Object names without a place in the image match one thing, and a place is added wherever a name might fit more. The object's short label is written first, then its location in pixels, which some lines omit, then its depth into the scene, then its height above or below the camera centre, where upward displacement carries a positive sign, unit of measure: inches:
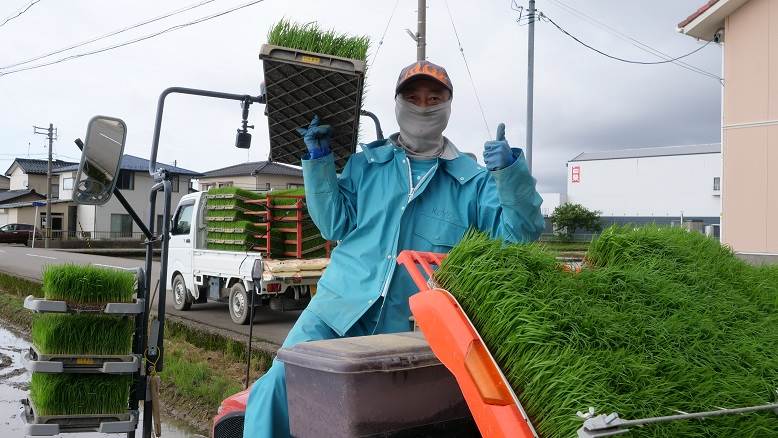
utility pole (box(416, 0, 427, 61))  425.1 +131.6
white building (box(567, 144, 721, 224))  1925.4 +161.7
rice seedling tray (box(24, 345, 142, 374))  123.0 -28.2
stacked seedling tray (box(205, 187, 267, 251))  460.8 +3.8
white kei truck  422.0 -35.1
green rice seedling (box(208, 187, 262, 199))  468.1 +24.0
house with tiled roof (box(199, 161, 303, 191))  1261.7 +113.7
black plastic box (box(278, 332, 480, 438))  65.2 -17.8
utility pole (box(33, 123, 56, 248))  1556.3 +44.2
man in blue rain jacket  95.2 +3.7
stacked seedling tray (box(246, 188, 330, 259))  451.5 -3.6
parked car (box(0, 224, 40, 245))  1647.4 -39.2
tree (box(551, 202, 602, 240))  1782.7 +35.3
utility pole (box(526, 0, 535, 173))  606.5 +149.8
